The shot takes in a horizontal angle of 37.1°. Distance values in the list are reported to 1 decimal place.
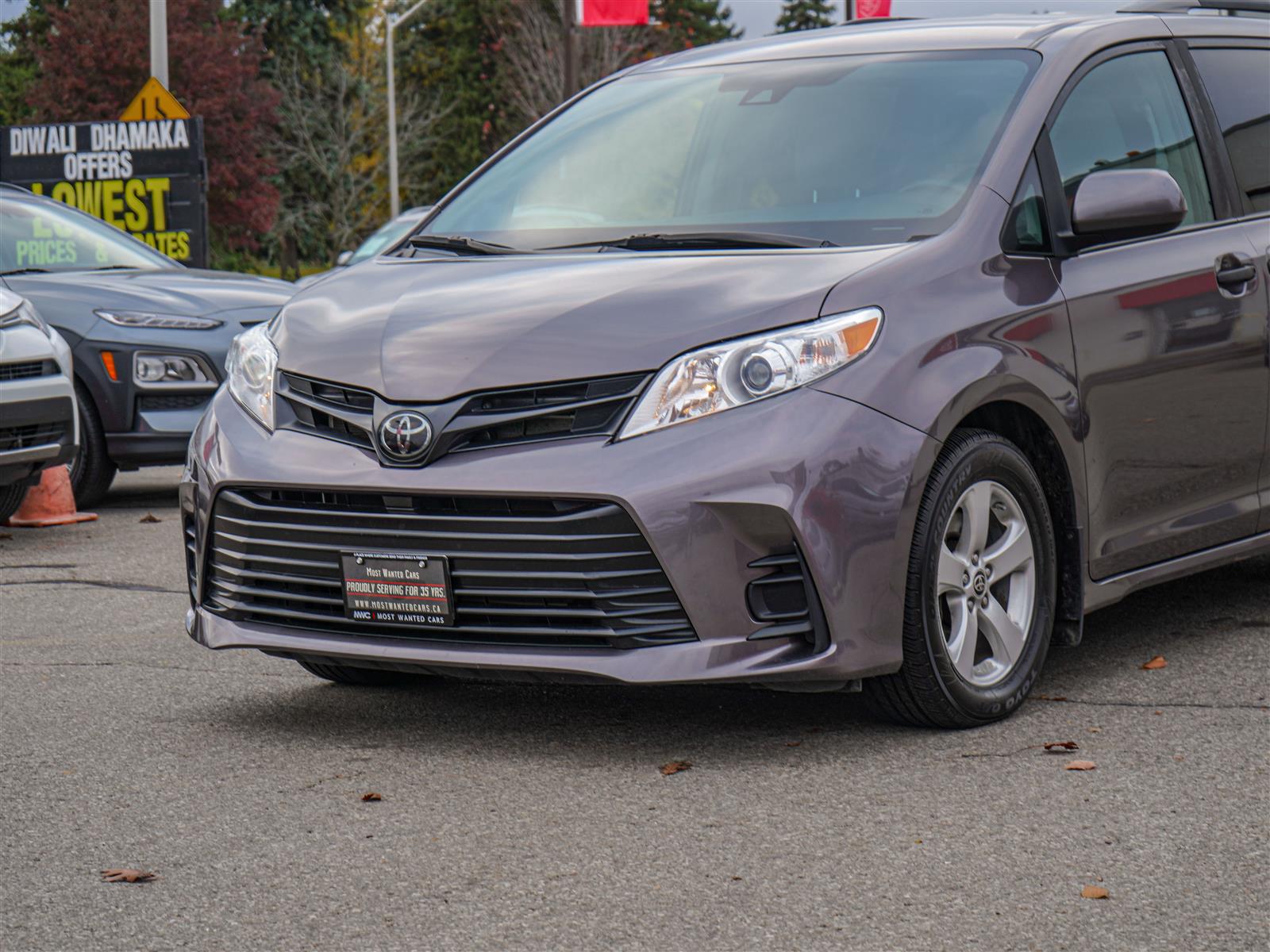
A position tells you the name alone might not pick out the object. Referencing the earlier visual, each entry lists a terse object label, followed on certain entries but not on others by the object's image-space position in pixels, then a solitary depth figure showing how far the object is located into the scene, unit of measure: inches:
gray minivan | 168.1
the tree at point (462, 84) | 2839.6
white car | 324.2
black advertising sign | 649.6
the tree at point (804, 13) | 3400.6
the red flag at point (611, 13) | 919.7
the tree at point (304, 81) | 2071.9
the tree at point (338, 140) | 2129.7
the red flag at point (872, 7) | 690.2
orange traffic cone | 364.8
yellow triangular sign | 674.8
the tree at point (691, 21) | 3073.3
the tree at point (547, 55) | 2247.8
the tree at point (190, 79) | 1583.4
